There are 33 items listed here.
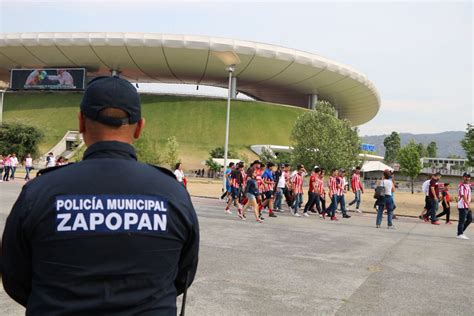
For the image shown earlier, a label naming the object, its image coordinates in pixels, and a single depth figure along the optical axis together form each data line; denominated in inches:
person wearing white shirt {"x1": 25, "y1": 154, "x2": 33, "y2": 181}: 937.4
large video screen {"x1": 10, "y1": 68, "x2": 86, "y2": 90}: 2524.6
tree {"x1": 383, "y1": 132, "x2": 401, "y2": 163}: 4608.8
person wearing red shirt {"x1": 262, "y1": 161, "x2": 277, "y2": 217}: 540.5
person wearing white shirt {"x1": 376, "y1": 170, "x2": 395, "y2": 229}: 482.3
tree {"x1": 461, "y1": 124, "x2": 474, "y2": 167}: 989.2
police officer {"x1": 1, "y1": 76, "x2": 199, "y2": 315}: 63.1
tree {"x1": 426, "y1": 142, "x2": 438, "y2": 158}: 5685.0
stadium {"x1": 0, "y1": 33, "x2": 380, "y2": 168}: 2253.9
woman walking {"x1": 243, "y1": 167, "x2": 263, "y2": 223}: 477.6
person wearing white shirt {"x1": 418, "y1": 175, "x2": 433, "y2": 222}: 576.1
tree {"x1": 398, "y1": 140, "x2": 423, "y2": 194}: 1967.3
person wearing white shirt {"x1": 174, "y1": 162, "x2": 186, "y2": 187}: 586.8
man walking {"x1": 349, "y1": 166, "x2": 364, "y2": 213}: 641.6
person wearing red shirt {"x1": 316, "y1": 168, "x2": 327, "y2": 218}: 574.2
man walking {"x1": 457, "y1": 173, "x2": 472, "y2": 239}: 423.8
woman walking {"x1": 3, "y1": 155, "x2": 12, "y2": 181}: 924.0
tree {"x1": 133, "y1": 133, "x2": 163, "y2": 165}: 1630.2
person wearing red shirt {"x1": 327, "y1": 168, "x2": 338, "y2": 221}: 542.1
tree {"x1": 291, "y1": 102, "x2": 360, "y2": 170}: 1230.3
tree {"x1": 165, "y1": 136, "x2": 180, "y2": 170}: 1806.1
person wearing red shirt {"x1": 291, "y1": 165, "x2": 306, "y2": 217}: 581.9
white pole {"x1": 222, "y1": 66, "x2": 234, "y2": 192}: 810.2
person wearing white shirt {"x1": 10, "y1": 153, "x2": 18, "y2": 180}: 931.3
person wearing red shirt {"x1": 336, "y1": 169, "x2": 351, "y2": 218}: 552.4
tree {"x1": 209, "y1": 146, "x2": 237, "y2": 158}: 2118.6
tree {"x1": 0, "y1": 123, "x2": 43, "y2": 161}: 1589.6
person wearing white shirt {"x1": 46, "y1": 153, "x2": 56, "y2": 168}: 858.8
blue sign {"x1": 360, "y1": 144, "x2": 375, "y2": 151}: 3027.1
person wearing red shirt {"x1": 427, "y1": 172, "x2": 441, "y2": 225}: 538.0
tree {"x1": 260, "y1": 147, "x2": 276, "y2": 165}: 2007.9
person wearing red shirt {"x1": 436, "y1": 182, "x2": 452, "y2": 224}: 551.8
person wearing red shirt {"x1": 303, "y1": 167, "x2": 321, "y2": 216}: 574.2
